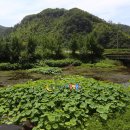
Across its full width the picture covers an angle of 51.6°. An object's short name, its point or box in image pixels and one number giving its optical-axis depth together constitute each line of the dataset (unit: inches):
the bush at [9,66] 831.6
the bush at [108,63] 916.3
